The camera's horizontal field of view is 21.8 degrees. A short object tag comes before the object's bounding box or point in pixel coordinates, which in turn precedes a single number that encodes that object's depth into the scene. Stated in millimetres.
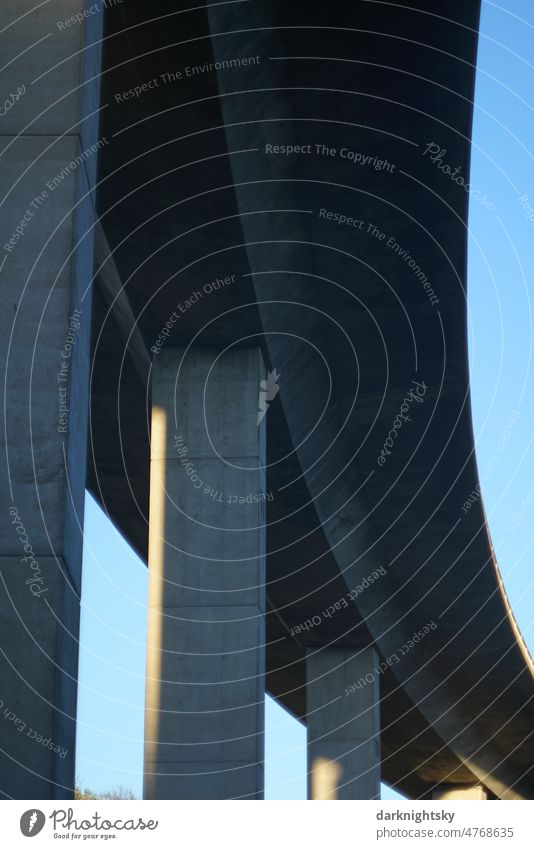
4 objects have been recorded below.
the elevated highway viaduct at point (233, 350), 9492
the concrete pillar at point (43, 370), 8773
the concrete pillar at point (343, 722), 29266
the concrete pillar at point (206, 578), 17781
